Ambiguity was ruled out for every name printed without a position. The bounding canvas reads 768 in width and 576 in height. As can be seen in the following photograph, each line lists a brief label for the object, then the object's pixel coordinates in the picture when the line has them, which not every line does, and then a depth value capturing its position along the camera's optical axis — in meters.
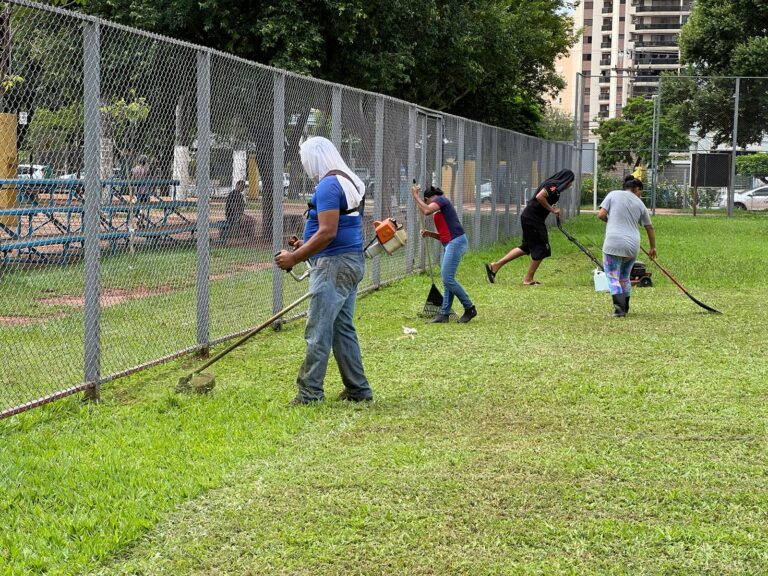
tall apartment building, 110.75
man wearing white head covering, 6.56
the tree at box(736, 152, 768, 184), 48.53
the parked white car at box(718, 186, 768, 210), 42.81
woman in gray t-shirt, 11.11
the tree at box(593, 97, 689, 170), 44.21
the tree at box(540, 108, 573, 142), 75.44
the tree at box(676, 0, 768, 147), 36.47
